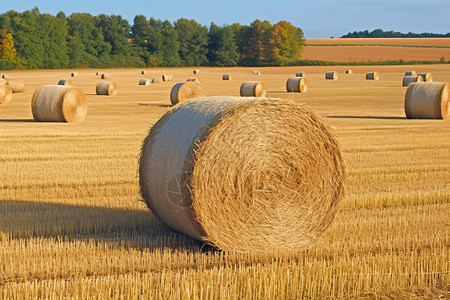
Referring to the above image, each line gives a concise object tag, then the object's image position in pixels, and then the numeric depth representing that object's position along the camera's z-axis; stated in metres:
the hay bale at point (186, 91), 27.03
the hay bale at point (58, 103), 20.28
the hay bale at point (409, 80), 42.10
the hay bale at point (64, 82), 41.50
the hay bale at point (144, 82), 49.03
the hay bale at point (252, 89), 31.04
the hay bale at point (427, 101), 20.80
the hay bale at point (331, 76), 55.75
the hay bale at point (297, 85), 37.44
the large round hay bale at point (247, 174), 6.59
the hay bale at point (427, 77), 42.35
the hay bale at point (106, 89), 36.56
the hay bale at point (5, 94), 29.88
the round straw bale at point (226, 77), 55.50
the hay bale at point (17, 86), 38.75
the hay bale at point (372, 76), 53.88
